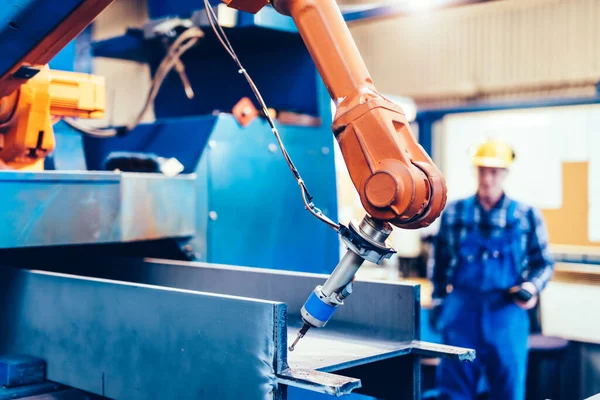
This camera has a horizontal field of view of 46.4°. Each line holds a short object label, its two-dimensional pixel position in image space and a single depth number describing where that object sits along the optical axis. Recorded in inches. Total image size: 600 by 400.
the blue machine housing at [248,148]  81.3
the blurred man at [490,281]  111.6
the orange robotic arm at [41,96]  53.7
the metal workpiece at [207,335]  42.8
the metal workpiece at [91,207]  58.2
